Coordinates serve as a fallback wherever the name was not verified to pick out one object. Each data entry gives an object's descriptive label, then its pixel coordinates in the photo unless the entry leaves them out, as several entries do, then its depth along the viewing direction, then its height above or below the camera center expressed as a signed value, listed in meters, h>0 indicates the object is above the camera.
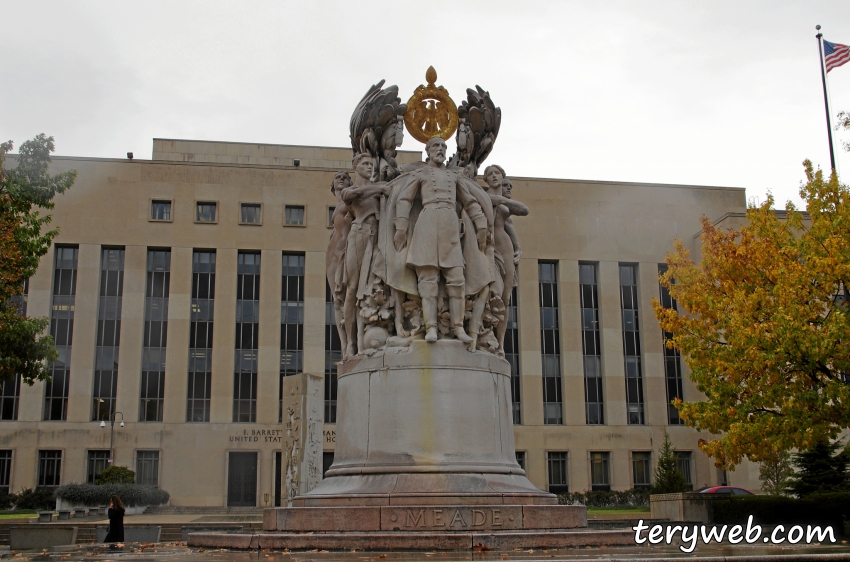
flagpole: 28.91 +11.62
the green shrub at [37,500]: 45.34 -3.15
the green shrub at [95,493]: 40.47 -2.51
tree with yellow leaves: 21.69 +2.69
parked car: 42.35 -2.73
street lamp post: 47.88 +0.75
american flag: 30.11 +13.12
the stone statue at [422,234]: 12.56 +3.05
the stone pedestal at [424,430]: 11.40 +0.10
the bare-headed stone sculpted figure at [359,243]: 13.00 +2.92
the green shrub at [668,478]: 42.97 -2.15
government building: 50.84 +6.76
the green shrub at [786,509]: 22.35 -2.02
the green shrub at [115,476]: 44.03 -1.85
